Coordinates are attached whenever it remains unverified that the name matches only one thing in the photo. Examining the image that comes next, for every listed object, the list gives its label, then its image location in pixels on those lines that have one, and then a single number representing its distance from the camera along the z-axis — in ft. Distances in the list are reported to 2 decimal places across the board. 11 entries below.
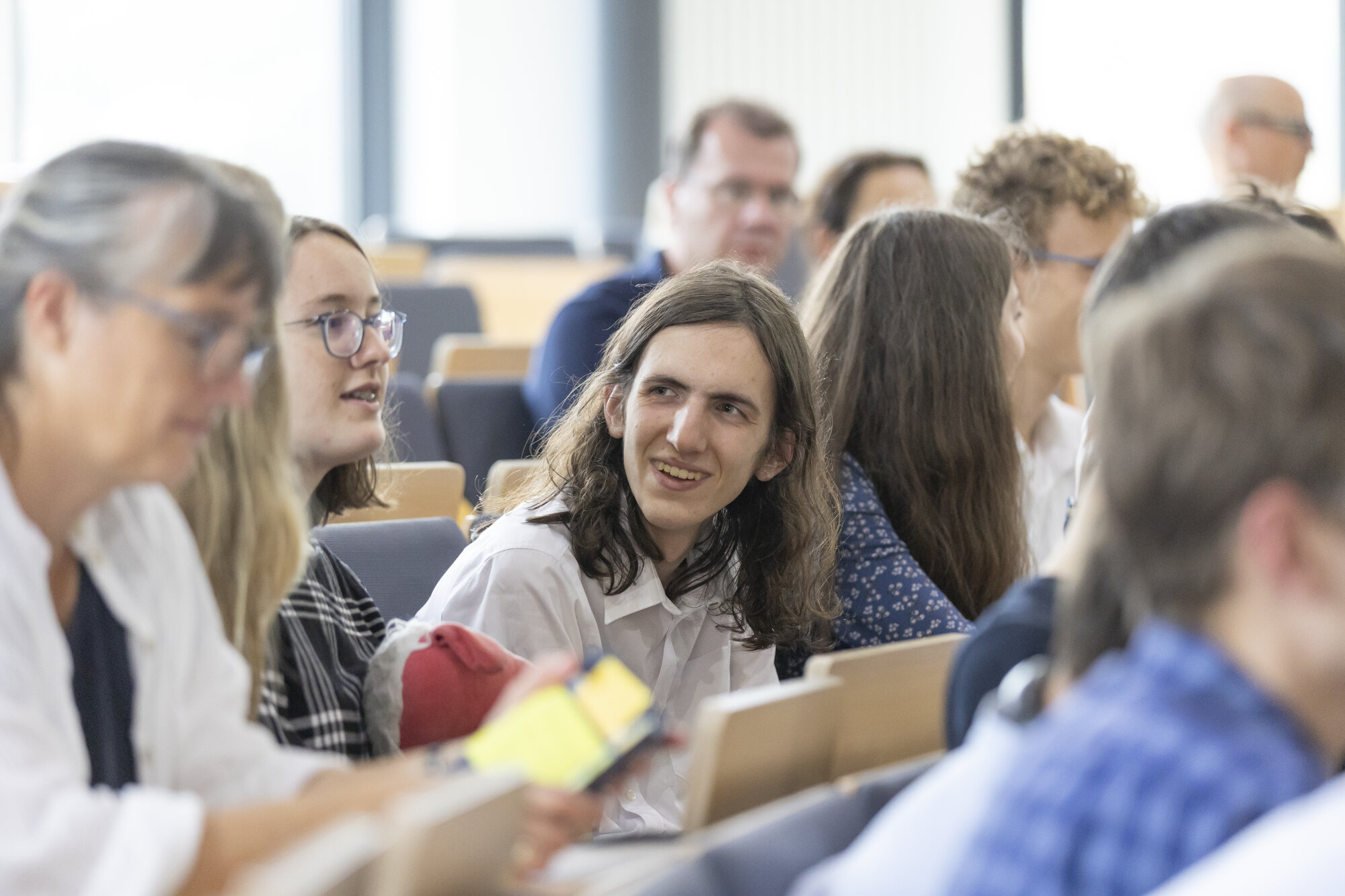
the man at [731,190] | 26.09
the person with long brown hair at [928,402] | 14.29
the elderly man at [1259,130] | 25.17
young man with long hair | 12.41
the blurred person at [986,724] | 5.72
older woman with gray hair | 6.40
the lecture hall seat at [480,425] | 21.76
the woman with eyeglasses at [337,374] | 12.92
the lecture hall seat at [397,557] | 13.16
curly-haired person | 17.66
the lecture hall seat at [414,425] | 20.92
